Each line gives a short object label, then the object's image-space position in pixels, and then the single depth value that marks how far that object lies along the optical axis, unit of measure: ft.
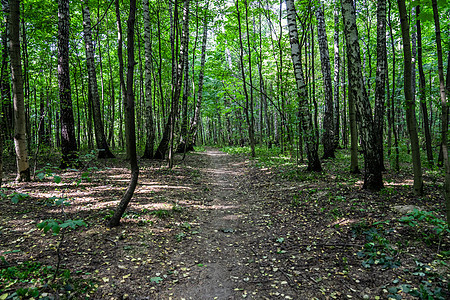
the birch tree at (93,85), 38.17
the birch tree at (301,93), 29.37
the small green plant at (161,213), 17.81
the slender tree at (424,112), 23.80
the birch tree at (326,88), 40.98
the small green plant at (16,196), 7.82
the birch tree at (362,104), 20.06
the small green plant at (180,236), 15.48
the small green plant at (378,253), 11.35
